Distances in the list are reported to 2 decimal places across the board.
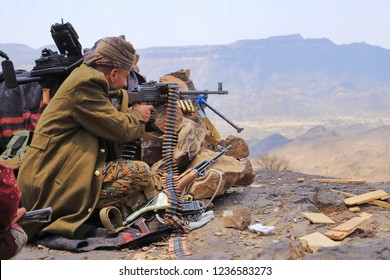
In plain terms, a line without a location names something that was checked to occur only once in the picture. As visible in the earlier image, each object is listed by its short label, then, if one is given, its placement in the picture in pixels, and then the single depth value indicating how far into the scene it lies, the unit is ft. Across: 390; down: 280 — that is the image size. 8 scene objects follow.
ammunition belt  15.69
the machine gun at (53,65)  21.33
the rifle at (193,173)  19.39
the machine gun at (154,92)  18.39
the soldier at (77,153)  15.87
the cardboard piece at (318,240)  15.17
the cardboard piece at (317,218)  18.02
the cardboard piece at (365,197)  20.97
